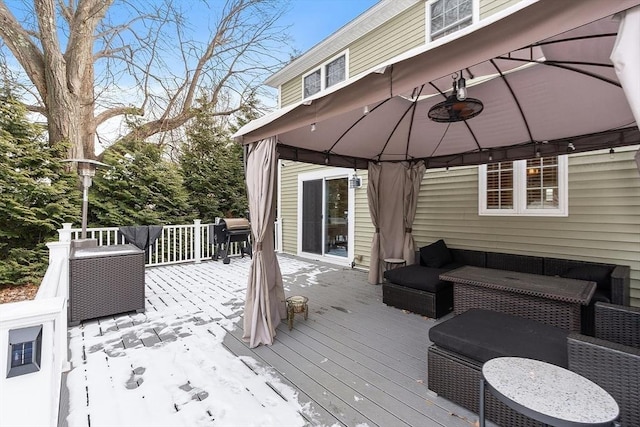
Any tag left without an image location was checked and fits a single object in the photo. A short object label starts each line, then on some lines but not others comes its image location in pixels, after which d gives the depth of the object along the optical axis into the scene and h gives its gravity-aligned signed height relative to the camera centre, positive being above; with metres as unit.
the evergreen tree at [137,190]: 6.77 +0.55
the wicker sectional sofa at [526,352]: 1.54 -0.89
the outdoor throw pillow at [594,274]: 3.46 -0.73
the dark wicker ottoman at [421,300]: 3.76 -1.15
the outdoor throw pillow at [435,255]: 4.73 -0.68
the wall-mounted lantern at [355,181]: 6.66 +0.72
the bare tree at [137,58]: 6.79 +4.44
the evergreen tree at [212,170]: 9.14 +1.34
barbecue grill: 7.30 -0.56
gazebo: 1.44 +0.95
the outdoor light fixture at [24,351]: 1.04 -0.50
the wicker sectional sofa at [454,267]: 3.21 -0.83
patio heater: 4.34 +0.58
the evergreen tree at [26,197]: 5.43 +0.28
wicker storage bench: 3.50 -0.88
